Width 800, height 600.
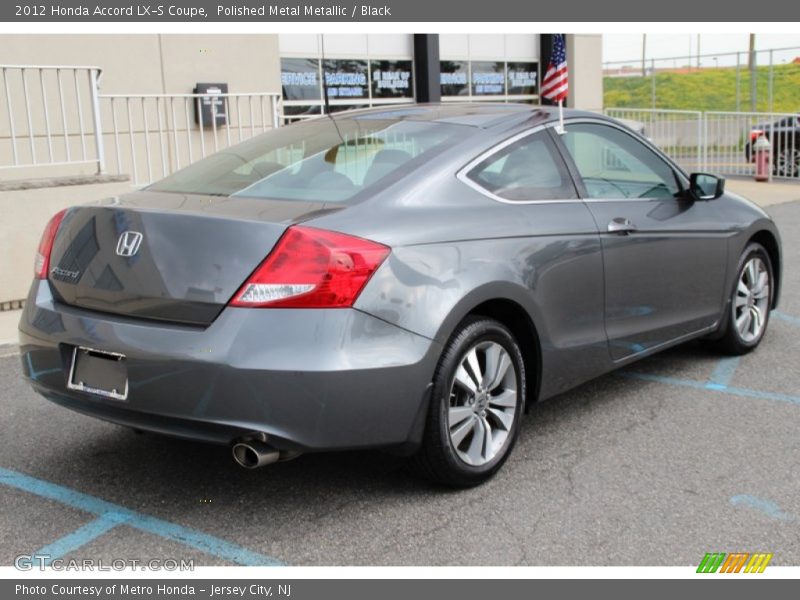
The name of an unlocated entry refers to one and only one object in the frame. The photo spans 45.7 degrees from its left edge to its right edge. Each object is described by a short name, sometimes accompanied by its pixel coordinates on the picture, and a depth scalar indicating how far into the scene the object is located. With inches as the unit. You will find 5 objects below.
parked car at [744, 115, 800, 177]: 679.7
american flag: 289.6
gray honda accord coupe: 129.0
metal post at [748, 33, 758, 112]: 983.1
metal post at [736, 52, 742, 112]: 995.9
